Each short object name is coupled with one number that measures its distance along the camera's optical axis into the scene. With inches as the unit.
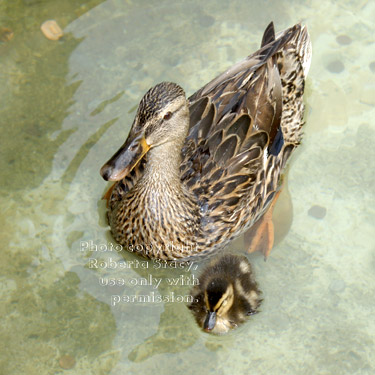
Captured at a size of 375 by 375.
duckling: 107.7
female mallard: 110.4
